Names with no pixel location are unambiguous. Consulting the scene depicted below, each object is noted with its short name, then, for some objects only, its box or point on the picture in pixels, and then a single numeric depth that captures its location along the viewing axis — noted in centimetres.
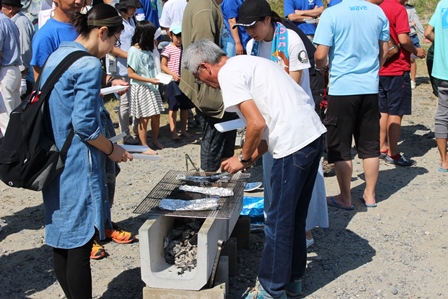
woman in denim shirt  323
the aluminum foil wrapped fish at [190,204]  381
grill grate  373
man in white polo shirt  339
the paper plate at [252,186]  602
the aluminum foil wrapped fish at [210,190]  406
